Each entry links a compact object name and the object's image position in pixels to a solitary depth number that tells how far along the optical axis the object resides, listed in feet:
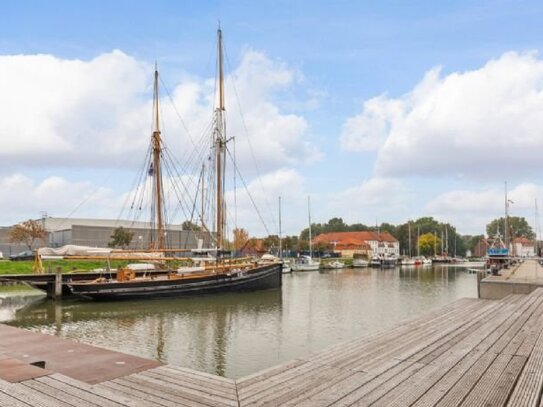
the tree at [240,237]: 285.04
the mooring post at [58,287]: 96.81
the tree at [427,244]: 437.99
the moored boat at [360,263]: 287.48
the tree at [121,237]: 217.56
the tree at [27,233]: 208.33
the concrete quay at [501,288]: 53.57
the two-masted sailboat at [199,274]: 95.91
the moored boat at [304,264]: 237.20
